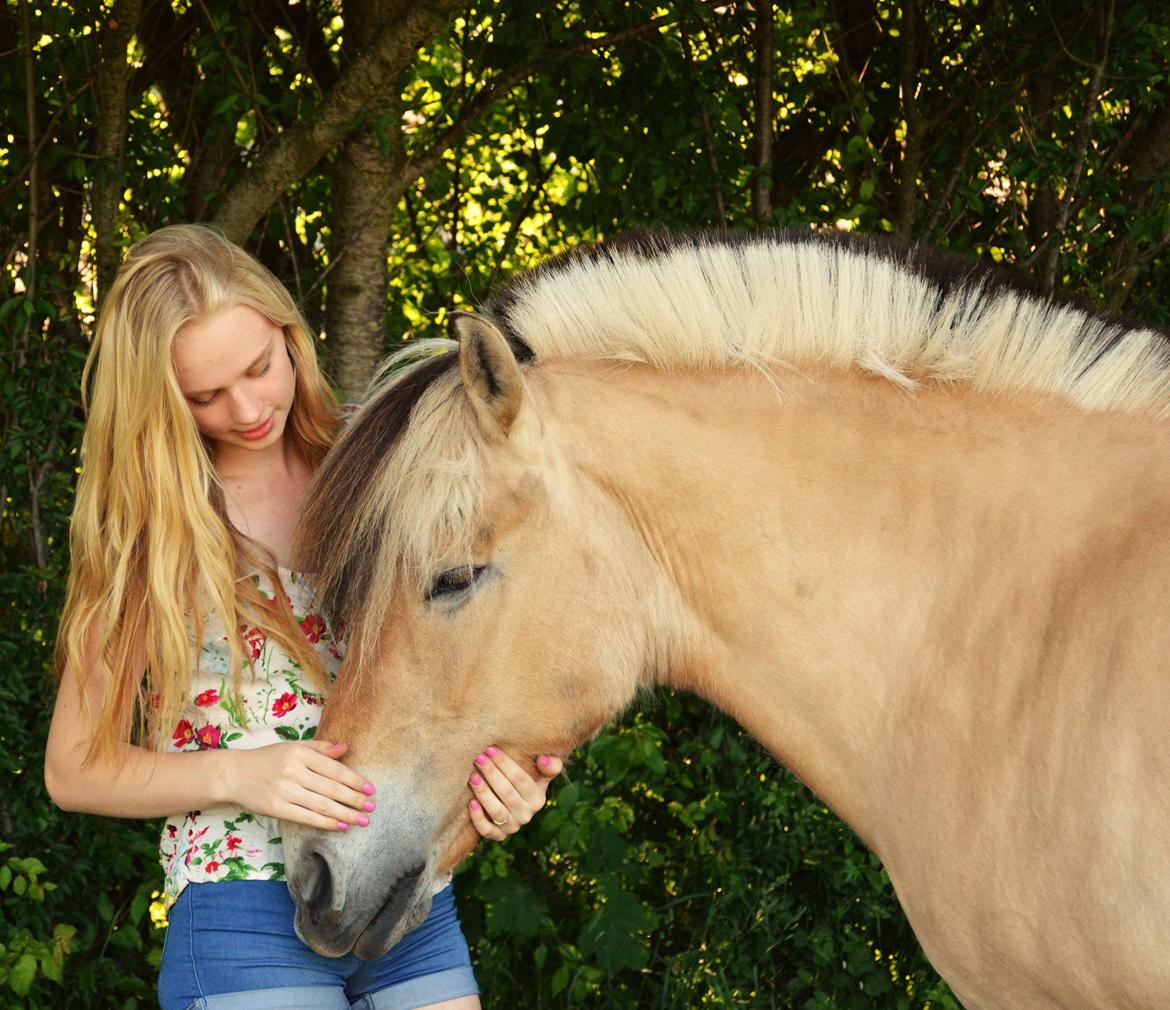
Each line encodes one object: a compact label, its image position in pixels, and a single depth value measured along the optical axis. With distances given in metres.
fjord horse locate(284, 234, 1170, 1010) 1.95
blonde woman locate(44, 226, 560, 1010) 2.14
